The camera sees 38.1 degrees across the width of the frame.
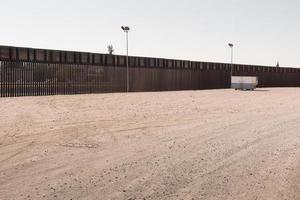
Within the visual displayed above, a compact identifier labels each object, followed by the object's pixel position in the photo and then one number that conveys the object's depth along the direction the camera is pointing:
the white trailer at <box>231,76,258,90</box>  47.25
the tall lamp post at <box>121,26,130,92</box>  38.04
